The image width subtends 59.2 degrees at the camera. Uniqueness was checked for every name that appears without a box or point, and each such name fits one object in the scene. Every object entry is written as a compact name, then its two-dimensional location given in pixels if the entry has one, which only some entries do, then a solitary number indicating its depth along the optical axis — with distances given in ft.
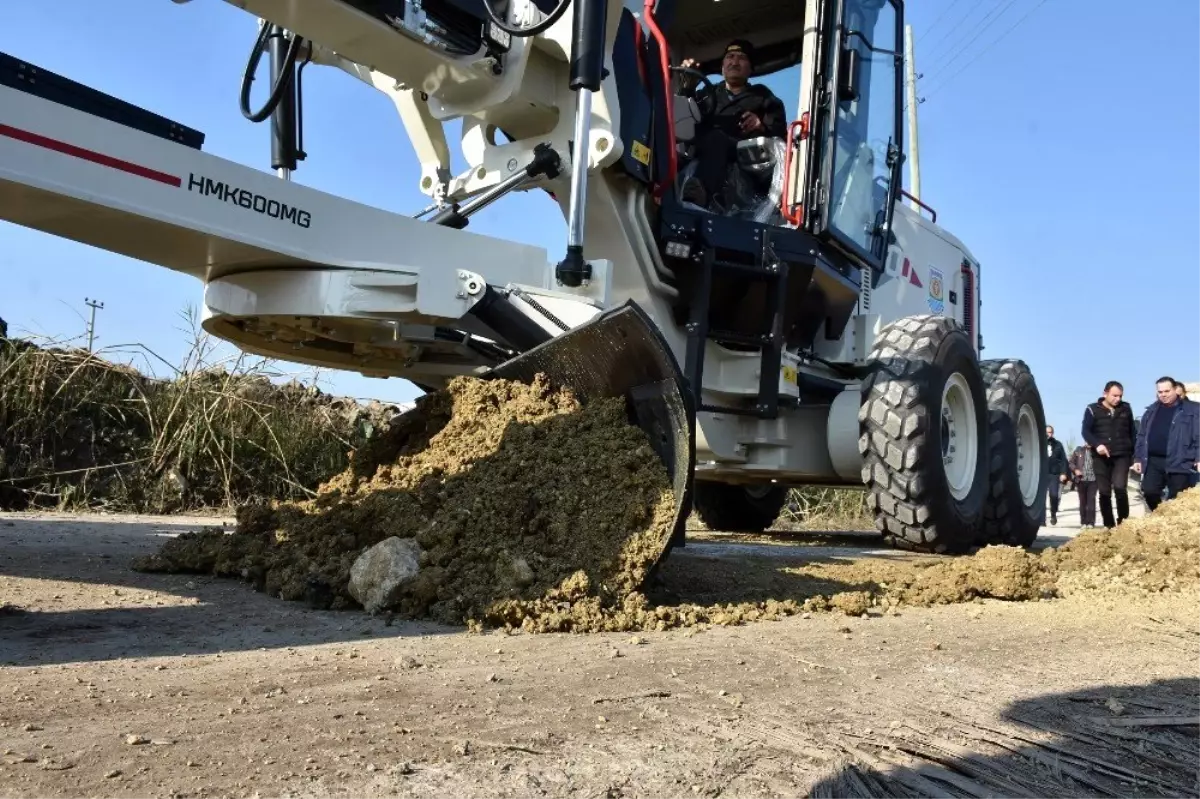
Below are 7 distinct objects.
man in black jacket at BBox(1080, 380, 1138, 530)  32.50
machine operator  19.47
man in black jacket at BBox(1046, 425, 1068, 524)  42.60
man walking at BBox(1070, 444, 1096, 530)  40.24
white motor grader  11.69
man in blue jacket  29.07
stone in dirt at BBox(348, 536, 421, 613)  11.02
